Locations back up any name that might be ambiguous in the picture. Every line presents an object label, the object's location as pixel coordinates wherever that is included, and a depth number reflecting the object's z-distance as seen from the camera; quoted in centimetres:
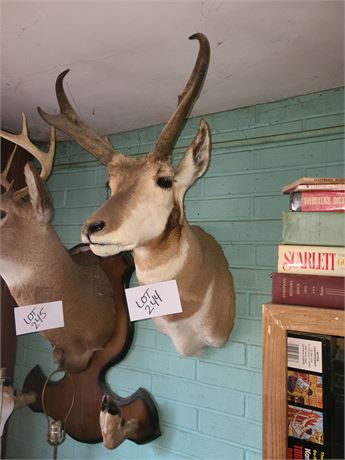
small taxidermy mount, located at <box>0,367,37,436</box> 148
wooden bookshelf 79
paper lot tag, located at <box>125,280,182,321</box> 111
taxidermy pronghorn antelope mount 99
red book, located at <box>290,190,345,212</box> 85
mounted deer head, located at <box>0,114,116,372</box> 136
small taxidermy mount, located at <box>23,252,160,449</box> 152
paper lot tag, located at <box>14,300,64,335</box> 135
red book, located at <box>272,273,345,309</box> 79
